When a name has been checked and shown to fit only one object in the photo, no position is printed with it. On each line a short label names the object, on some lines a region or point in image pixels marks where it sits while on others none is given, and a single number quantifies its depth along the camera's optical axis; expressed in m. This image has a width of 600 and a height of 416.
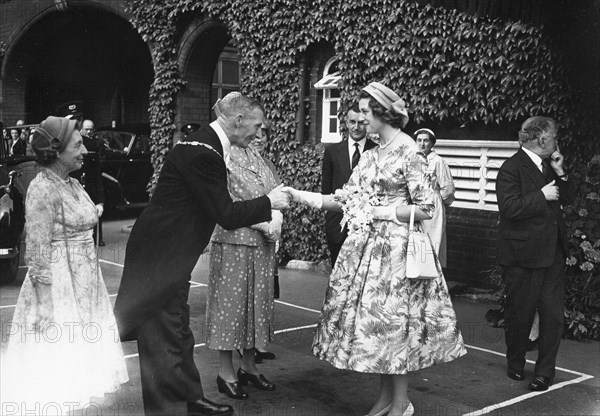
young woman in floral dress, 4.28
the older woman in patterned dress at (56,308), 4.38
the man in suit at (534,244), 5.31
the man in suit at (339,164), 6.48
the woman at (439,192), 7.80
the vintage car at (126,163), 15.13
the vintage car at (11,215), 8.59
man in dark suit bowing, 4.06
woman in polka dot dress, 4.93
